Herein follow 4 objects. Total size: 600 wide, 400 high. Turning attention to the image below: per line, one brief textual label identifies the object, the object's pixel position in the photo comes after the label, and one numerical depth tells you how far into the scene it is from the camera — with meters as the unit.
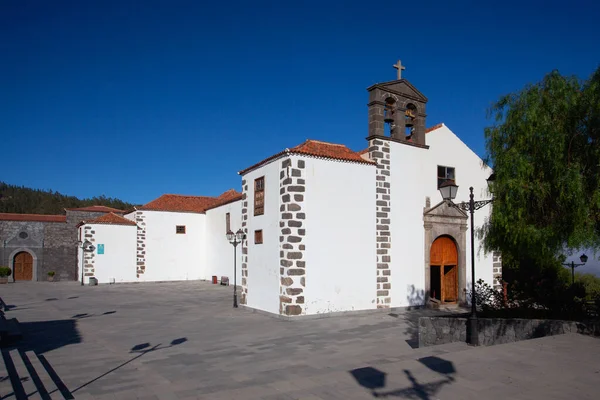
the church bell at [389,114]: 14.27
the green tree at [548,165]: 8.95
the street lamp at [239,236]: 14.30
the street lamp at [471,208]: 8.00
